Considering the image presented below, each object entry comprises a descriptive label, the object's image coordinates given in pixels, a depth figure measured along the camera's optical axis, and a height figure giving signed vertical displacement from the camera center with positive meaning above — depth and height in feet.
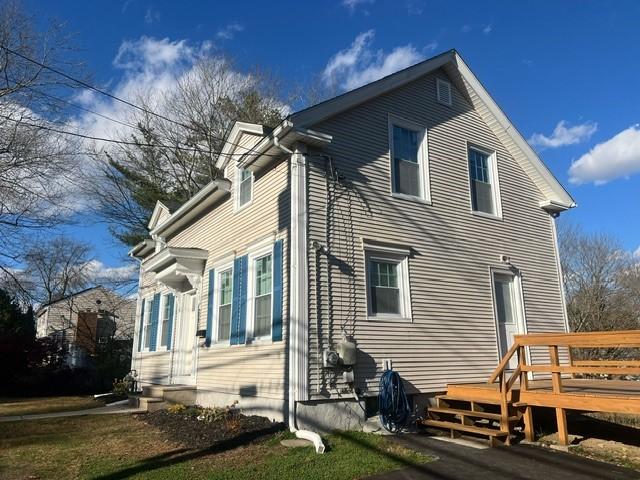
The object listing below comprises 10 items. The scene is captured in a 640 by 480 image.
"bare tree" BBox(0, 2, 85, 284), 45.06 +19.39
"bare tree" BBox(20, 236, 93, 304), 128.67 +22.70
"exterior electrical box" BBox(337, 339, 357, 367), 26.23 +0.53
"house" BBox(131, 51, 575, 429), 27.25 +7.14
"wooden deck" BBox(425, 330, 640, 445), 21.75 -1.47
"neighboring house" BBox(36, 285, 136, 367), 106.11 +11.29
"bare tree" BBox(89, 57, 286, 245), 74.13 +32.27
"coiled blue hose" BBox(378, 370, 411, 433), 26.76 -2.19
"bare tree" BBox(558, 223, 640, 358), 77.10 +12.63
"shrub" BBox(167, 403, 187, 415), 31.35 -2.72
